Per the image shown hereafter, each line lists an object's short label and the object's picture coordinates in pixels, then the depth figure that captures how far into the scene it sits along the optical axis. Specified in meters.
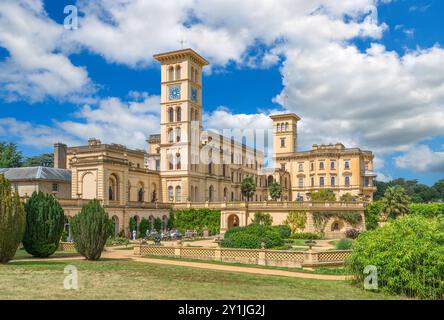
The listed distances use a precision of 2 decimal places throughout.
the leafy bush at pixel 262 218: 51.72
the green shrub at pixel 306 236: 47.03
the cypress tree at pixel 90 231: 24.06
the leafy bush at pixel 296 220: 50.03
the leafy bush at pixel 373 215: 50.94
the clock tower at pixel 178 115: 60.56
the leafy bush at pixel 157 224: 53.46
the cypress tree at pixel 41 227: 25.86
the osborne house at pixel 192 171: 49.06
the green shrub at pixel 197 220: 55.31
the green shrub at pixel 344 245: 28.96
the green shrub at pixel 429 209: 49.66
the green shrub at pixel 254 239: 27.15
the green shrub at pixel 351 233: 44.51
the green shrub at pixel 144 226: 50.66
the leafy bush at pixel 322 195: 68.36
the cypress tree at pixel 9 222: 21.30
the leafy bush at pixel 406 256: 15.13
